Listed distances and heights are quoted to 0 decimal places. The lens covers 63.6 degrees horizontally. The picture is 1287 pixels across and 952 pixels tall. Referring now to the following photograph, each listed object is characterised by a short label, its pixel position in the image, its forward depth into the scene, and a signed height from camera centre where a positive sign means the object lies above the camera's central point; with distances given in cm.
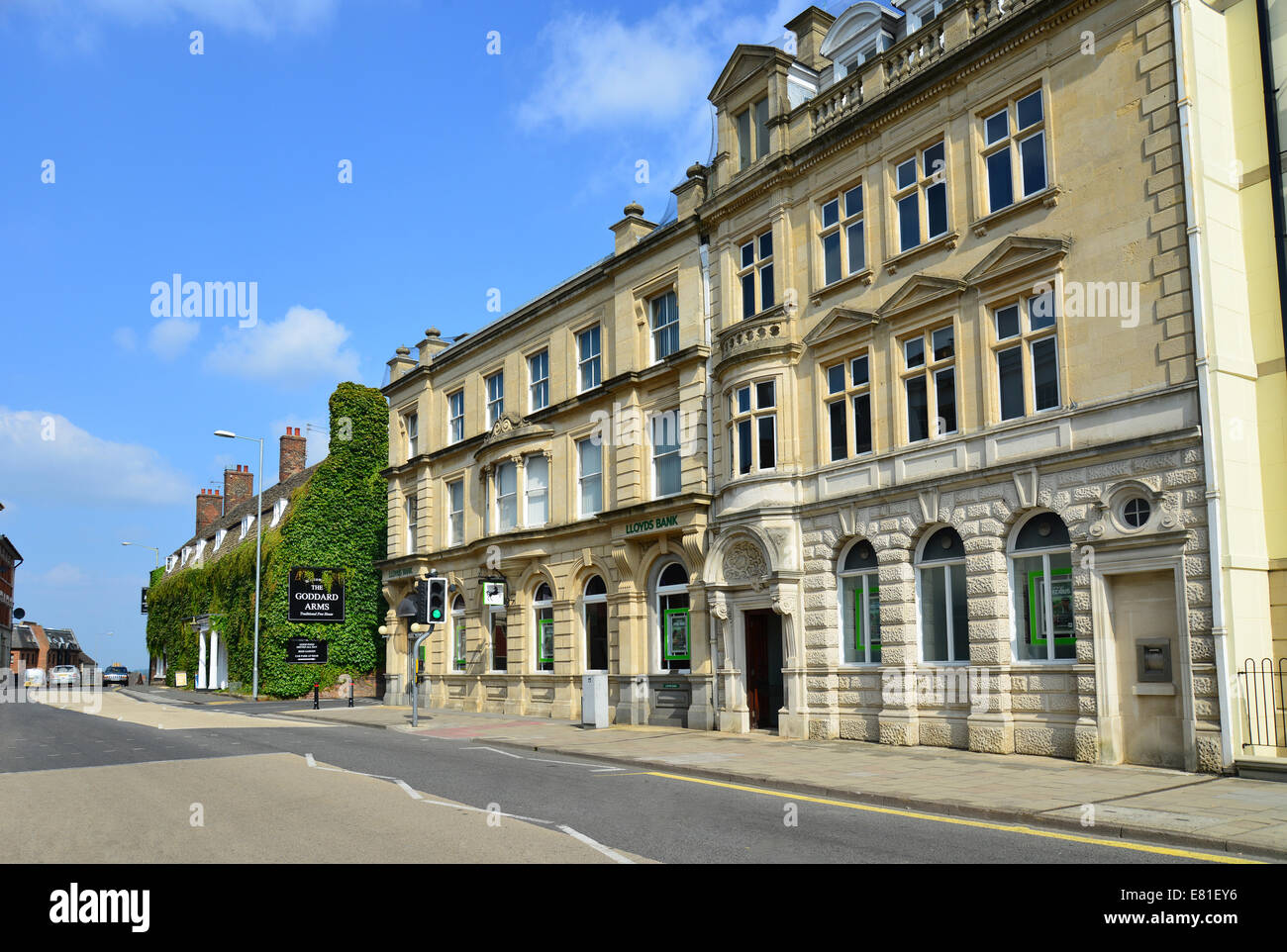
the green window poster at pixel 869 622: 1956 -74
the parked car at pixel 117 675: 7212 -470
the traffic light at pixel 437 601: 2520 -7
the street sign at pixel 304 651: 3981 -188
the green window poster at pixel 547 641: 2919 -132
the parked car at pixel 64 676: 6138 -390
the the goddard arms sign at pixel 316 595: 3916 +28
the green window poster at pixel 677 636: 2436 -108
